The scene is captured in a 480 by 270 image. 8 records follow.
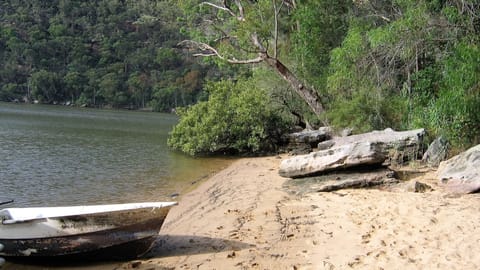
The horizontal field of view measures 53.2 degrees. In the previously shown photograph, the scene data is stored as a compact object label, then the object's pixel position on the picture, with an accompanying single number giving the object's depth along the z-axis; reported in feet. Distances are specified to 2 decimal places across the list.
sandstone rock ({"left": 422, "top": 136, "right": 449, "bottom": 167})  40.40
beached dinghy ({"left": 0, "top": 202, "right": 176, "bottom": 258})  23.02
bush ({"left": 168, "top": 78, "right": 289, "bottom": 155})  75.31
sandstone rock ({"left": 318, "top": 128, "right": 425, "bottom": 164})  41.42
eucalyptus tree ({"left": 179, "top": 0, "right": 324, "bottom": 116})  72.95
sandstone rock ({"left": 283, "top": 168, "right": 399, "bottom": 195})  34.99
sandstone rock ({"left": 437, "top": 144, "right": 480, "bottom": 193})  29.76
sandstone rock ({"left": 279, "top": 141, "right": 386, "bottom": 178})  36.09
